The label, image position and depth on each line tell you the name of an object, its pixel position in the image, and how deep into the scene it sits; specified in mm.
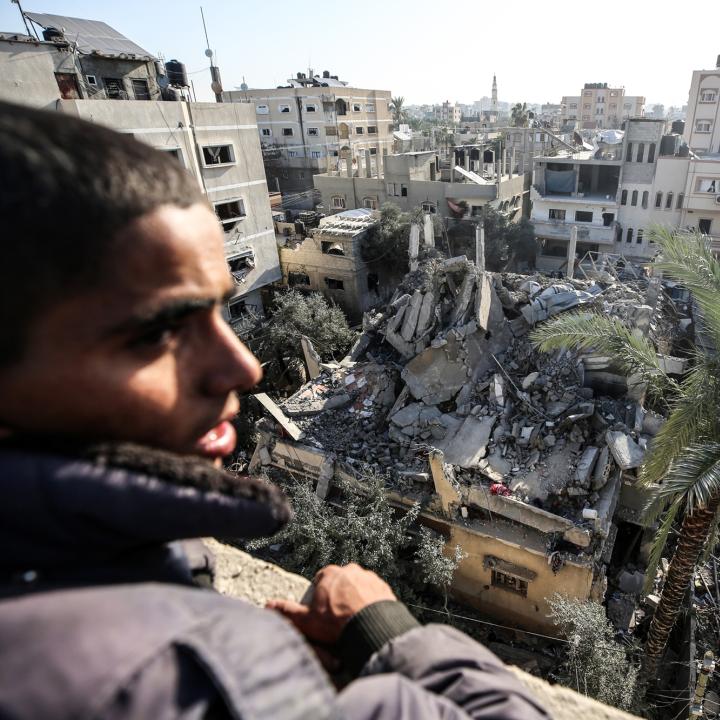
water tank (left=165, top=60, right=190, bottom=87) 17062
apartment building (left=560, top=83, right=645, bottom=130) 59719
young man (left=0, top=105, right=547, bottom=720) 637
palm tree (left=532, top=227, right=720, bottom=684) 4525
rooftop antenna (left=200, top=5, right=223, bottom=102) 19125
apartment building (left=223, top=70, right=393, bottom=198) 30906
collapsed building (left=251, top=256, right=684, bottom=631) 8375
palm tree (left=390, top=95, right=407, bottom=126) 57875
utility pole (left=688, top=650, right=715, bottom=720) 5812
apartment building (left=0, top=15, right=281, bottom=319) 13031
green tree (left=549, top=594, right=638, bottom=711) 6520
